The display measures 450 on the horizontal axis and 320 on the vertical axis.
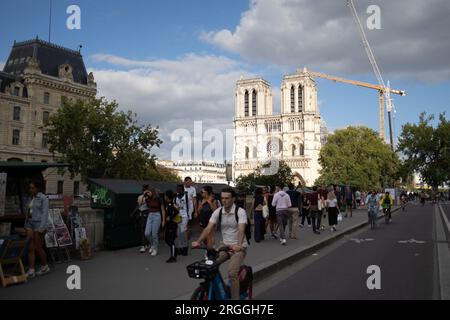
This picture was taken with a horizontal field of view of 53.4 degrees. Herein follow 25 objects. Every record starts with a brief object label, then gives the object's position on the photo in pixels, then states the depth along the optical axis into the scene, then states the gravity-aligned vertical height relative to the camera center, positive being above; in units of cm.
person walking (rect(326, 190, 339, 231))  1784 -48
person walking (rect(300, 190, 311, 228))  2069 -60
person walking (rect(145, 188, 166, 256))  1059 -51
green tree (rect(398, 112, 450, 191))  5644 +626
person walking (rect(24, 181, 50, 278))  808 -41
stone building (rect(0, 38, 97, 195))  5697 +1416
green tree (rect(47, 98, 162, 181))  4141 +571
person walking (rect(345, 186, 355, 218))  2777 -1
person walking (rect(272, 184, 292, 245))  1379 -21
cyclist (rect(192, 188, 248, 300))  568 -45
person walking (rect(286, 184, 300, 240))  1470 -45
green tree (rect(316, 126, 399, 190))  5843 +532
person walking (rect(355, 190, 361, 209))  4156 +7
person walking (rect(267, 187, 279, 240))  1527 -65
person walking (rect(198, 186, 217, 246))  968 -17
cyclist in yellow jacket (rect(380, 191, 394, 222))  2282 -33
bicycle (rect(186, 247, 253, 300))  498 -92
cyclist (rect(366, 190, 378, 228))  1980 -38
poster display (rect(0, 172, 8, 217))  841 +21
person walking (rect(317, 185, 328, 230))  1744 -16
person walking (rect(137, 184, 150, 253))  1119 -33
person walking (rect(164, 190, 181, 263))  1003 -42
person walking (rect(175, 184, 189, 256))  1052 -50
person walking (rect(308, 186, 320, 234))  1679 -26
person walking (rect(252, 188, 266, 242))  1380 -54
